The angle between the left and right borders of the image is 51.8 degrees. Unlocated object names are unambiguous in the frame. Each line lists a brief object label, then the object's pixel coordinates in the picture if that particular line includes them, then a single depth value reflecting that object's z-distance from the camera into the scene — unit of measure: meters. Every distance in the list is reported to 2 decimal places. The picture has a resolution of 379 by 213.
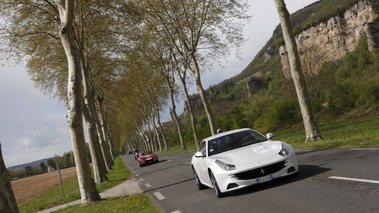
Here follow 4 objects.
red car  32.03
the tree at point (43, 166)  154.30
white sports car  8.04
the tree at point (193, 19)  28.17
